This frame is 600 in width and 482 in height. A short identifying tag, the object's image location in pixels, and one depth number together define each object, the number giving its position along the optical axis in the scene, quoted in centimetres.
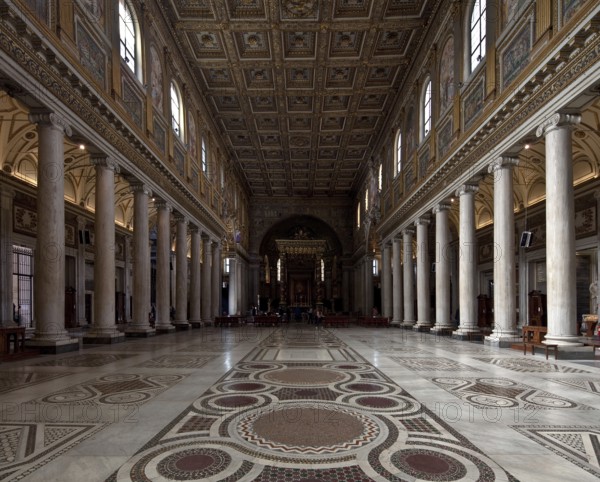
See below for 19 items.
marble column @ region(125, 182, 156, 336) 1538
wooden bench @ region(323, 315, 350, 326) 2444
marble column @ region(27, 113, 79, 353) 993
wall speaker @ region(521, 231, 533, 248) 1262
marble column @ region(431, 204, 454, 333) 1664
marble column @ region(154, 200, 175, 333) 1778
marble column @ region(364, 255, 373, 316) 3184
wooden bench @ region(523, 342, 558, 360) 920
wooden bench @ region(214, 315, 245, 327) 2439
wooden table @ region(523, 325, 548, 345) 1060
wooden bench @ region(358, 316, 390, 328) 2380
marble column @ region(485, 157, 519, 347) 1199
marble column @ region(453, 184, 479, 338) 1432
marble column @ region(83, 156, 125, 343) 1261
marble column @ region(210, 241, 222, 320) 2729
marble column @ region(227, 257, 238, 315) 3331
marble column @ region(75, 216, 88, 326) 2217
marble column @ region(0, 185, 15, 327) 1625
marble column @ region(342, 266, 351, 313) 4172
